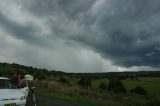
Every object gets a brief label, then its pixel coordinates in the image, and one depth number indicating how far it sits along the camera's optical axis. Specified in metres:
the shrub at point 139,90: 25.68
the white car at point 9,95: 4.61
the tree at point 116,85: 25.16
